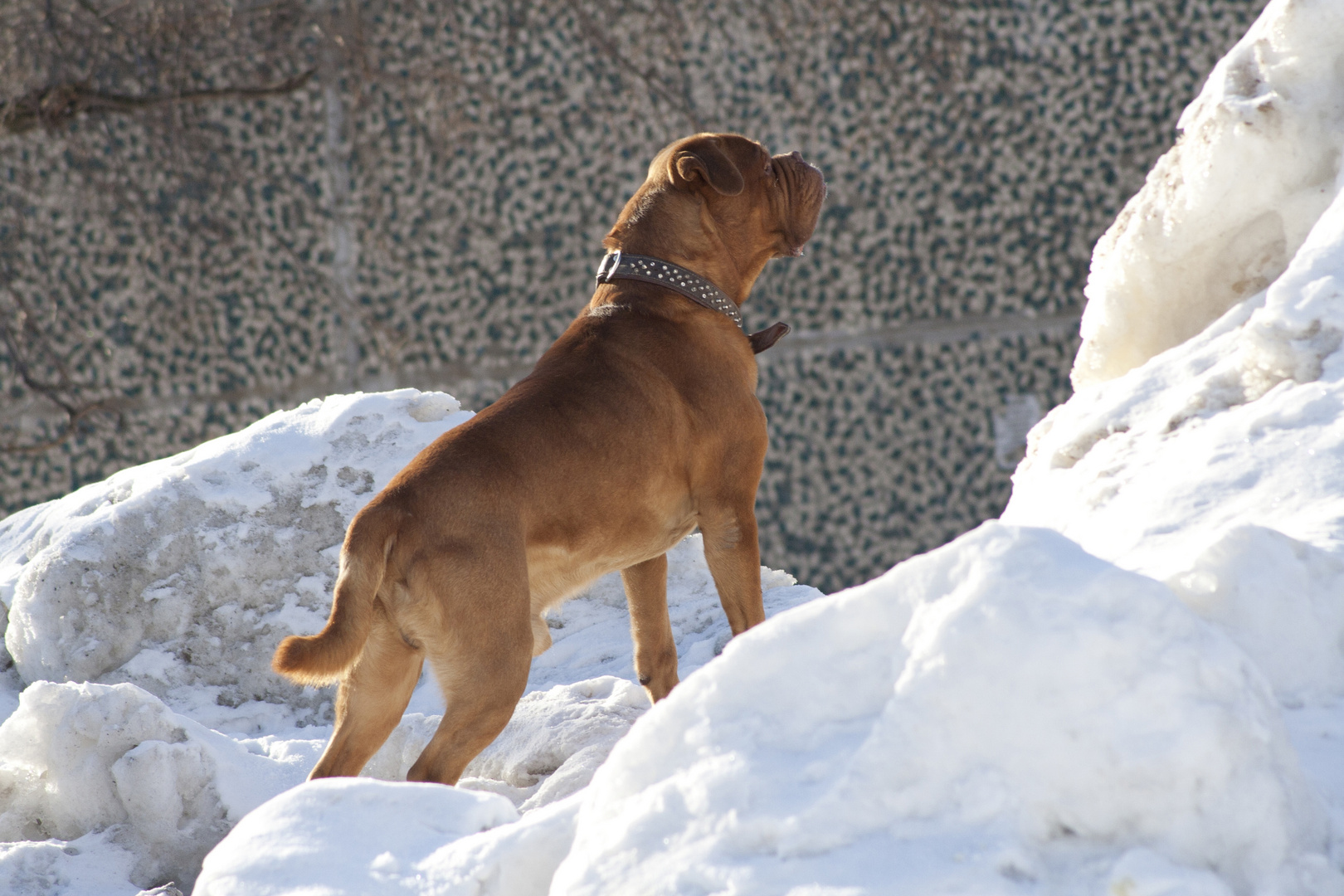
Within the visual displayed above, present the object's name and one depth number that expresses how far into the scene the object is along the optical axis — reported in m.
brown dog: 16.64
